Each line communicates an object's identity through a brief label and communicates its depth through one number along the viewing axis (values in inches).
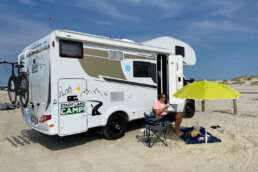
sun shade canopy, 244.8
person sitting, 295.0
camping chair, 273.0
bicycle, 283.1
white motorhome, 245.9
